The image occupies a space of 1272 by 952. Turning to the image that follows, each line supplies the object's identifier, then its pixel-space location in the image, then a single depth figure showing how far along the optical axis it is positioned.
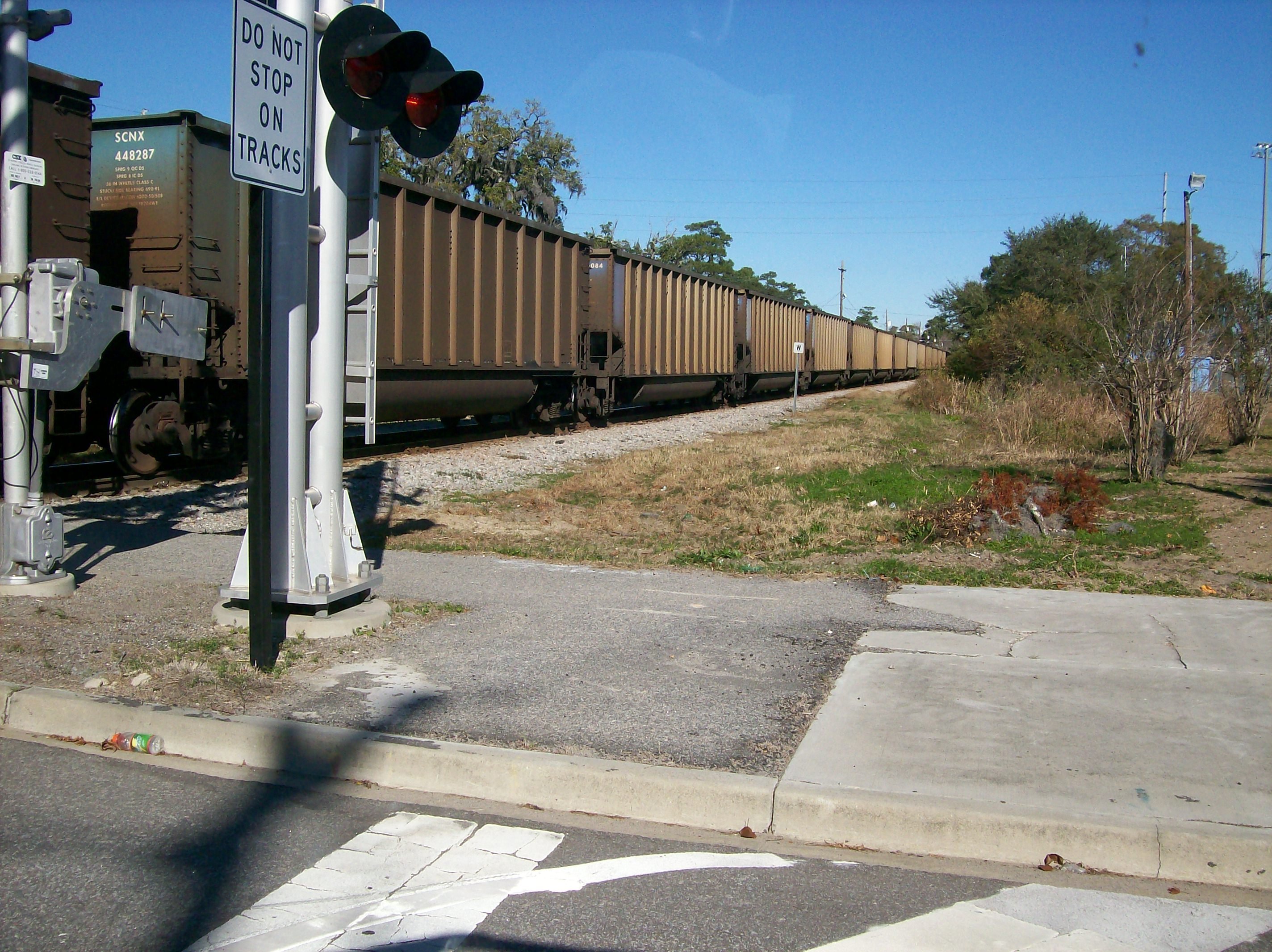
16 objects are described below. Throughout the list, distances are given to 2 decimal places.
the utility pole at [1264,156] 42.97
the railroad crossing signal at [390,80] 5.24
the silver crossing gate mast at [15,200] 6.30
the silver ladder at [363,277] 6.25
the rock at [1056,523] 9.59
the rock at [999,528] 9.30
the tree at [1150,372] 13.02
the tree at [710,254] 96.75
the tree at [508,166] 48.34
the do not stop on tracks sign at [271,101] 4.71
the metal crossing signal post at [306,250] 4.91
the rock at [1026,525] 9.42
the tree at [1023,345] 26.34
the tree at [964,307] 53.25
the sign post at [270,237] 4.79
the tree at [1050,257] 54.09
